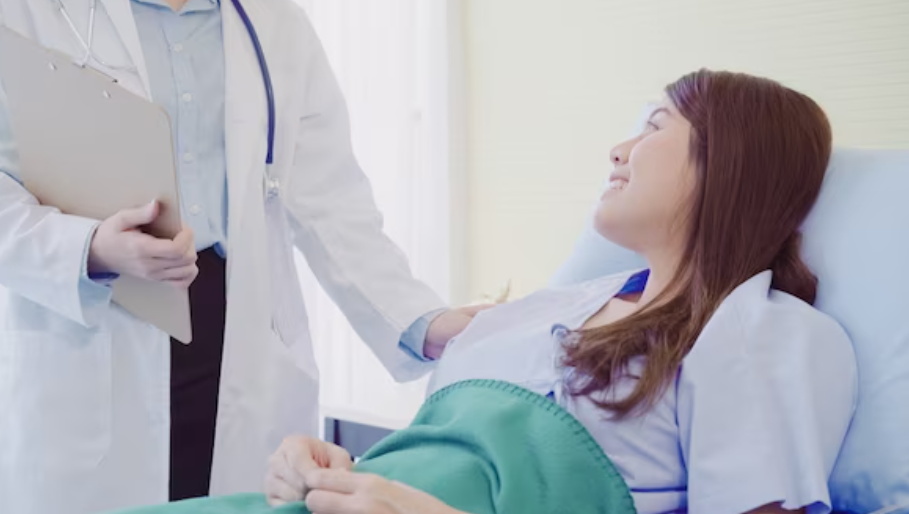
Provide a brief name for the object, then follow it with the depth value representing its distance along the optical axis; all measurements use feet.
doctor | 4.35
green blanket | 3.48
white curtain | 8.94
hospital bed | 3.76
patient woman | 3.51
